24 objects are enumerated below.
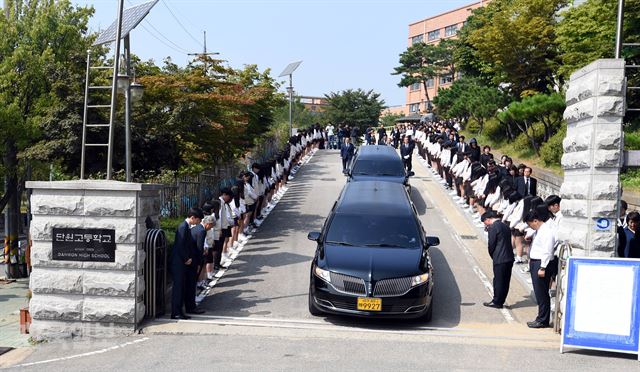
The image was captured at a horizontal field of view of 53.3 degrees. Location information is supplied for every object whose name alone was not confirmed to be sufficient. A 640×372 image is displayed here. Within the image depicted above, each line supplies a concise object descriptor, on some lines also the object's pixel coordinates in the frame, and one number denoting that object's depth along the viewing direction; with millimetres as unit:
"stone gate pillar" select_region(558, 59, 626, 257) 8617
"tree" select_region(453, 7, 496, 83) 35819
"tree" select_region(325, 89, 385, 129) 63938
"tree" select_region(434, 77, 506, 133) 31062
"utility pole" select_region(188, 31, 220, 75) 20797
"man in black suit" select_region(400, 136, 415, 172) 24203
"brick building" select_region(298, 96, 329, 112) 121744
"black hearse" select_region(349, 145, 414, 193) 18453
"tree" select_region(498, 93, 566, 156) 22594
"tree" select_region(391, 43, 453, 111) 63688
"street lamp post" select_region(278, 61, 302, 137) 36844
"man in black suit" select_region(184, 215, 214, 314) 9914
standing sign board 8023
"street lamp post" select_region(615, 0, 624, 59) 9202
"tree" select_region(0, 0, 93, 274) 18203
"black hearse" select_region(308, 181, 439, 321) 9320
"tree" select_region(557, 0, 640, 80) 19594
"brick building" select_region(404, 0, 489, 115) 87175
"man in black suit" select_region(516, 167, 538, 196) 14742
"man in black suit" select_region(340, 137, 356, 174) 26547
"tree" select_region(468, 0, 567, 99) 27000
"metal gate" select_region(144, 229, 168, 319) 9562
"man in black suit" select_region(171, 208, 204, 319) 9672
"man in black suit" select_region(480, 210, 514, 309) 10336
